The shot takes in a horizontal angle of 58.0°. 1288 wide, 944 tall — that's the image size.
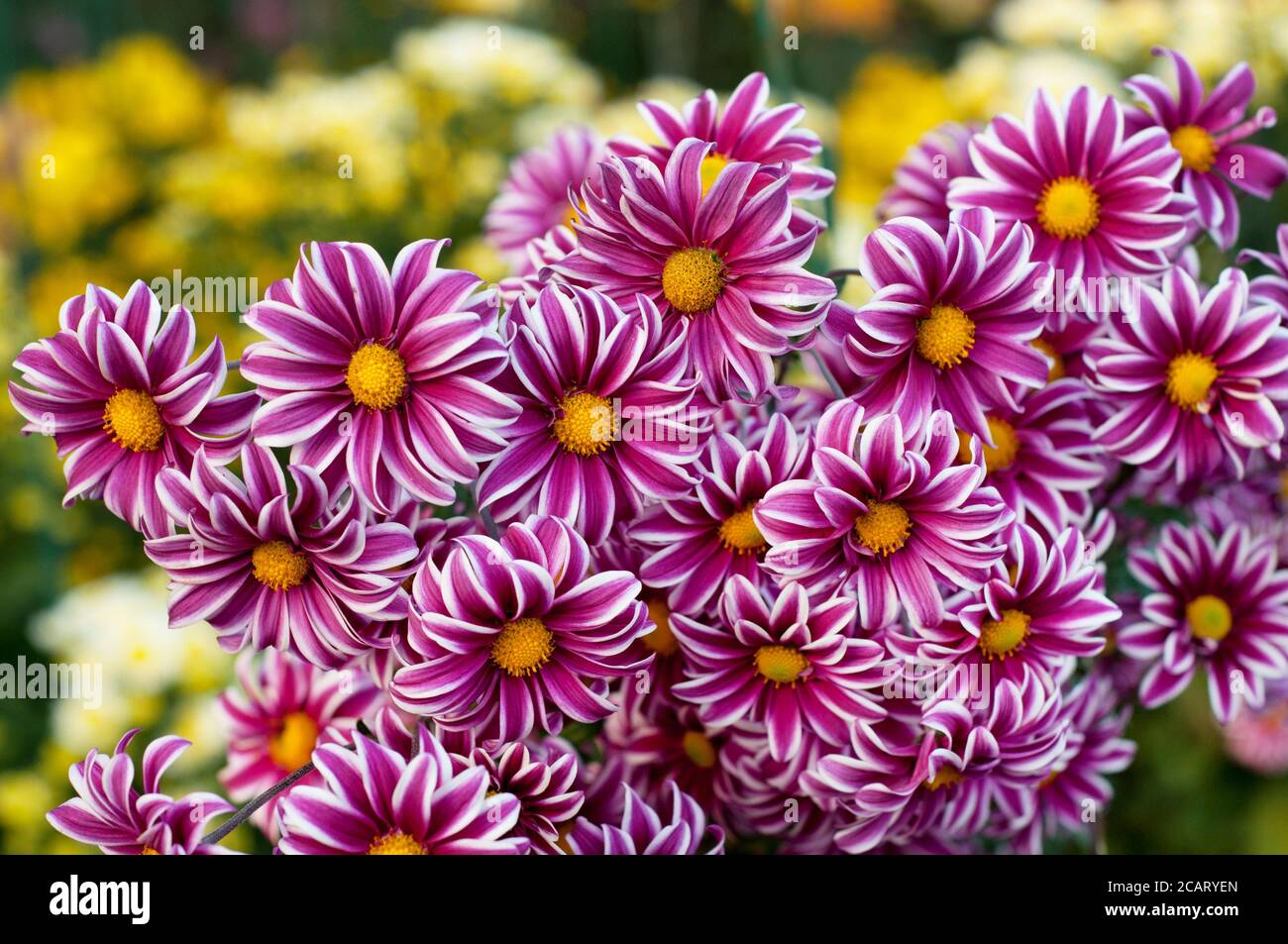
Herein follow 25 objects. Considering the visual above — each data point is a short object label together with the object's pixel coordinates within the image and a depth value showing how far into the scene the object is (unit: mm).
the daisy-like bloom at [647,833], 498
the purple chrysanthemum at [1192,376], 571
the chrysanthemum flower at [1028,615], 517
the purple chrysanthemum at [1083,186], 579
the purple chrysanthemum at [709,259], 491
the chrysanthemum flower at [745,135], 574
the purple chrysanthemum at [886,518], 486
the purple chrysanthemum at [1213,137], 631
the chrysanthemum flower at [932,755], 508
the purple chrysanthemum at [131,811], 504
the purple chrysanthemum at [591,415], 487
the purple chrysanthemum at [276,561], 470
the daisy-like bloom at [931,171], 656
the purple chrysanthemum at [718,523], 517
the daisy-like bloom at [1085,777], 634
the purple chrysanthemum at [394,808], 445
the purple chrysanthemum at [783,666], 511
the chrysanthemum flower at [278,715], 635
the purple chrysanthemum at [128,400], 489
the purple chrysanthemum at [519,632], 461
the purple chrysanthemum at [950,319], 508
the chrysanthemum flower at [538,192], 730
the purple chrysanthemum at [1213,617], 612
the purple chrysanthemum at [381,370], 462
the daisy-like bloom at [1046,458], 569
